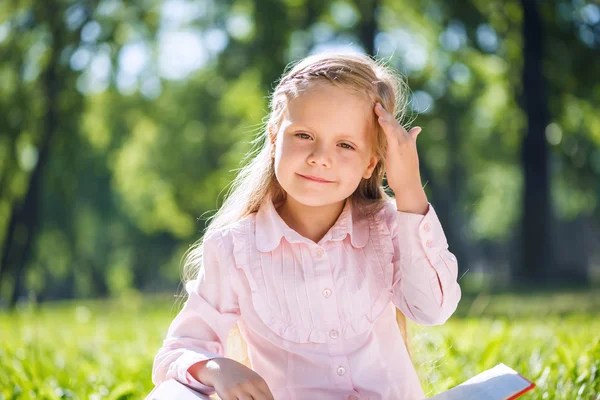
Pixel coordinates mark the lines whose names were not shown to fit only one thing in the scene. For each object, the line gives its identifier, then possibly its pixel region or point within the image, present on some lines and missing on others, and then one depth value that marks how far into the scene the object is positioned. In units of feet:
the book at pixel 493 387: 6.38
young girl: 7.60
